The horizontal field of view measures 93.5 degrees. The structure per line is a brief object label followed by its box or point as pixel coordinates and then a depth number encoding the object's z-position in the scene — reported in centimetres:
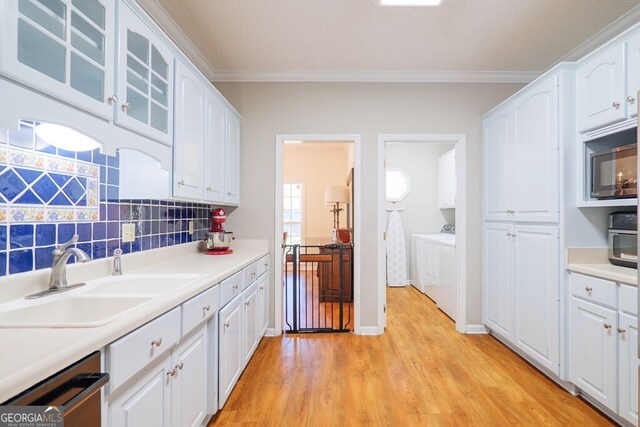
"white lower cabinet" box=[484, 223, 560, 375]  211
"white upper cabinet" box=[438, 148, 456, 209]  442
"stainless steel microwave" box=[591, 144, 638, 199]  170
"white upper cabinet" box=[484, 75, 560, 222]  212
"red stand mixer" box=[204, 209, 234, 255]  255
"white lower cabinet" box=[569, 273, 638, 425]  159
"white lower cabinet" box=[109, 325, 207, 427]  101
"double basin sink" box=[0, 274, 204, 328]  105
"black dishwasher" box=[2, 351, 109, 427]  67
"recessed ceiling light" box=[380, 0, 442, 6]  196
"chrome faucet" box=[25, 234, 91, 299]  128
